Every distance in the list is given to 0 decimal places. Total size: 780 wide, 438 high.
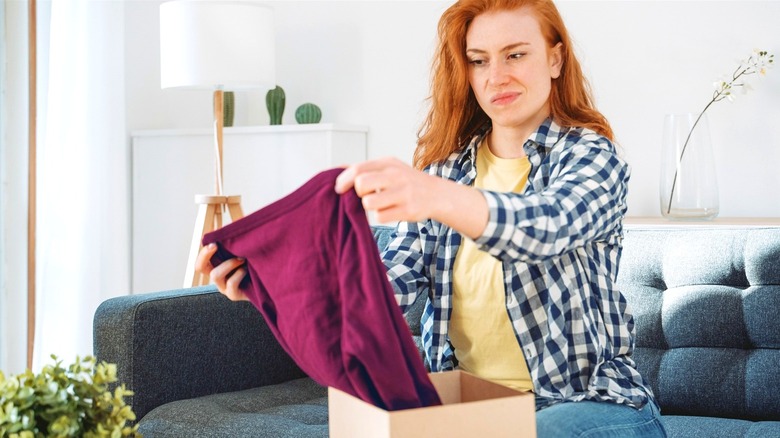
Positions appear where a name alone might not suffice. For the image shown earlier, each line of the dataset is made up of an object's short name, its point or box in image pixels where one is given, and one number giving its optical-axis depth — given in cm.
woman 143
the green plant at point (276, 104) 392
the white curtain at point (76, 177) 375
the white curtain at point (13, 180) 378
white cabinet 378
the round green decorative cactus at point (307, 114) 381
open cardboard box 101
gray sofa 202
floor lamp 343
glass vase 265
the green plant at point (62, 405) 113
